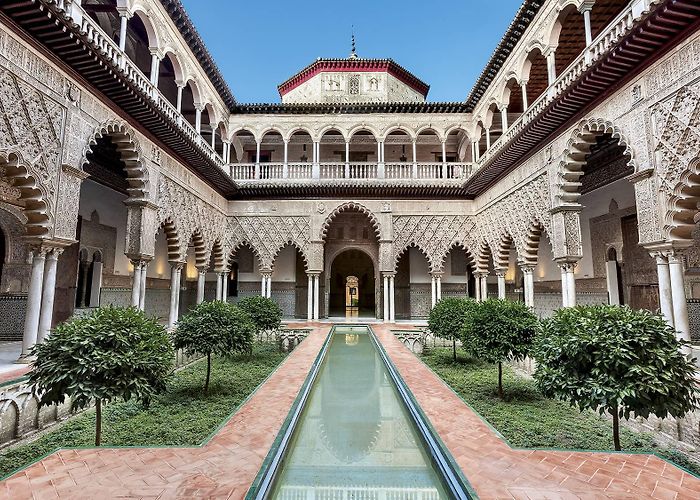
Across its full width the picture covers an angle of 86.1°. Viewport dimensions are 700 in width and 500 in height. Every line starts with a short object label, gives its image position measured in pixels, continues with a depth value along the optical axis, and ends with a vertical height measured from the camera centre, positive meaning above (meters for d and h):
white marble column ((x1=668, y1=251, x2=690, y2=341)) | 5.07 +0.06
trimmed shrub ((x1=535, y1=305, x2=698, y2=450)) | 2.96 -0.59
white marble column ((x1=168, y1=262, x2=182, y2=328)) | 9.80 -0.01
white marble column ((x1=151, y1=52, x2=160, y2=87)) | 7.99 +4.84
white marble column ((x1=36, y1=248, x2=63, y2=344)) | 5.40 -0.02
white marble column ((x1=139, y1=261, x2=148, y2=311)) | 8.13 +0.19
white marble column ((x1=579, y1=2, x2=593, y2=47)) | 6.55 +4.92
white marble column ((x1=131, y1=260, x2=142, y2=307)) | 8.02 +0.23
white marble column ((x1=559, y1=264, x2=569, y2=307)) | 7.69 +0.19
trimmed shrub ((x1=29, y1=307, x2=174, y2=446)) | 3.08 -0.57
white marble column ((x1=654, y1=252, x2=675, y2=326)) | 5.21 +0.13
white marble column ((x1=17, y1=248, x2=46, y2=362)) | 5.28 -0.11
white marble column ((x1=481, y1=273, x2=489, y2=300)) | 12.56 +0.31
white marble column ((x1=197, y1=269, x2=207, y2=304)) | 11.70 +0.34
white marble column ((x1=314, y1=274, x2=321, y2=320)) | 13.25 -0.04
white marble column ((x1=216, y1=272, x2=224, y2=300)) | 12.99 +0.30
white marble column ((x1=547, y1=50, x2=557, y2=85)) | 7.67 +4.72
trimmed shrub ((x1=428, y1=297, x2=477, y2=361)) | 7.40 -0.48
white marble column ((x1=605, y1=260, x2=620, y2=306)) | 9.62 +0.32
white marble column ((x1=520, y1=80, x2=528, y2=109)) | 8.90 +4.85
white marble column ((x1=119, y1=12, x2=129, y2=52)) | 6.80 +4.85
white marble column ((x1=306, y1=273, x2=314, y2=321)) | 13.19 -0.19
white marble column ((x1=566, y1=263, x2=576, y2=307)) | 7.61 +0.19
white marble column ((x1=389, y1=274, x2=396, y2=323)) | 13.08 -0.21
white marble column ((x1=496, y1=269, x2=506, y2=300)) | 11.19 +0.46
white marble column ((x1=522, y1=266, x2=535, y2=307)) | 9.34 +0.26
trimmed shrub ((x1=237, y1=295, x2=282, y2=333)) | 8.75 -0.41
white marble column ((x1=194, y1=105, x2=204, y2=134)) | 10.42 +4.80
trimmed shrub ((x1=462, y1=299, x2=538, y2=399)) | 5.21 -0.53
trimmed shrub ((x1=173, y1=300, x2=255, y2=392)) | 5.42 -0.54
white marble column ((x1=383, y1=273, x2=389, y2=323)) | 13.20 -0.18
